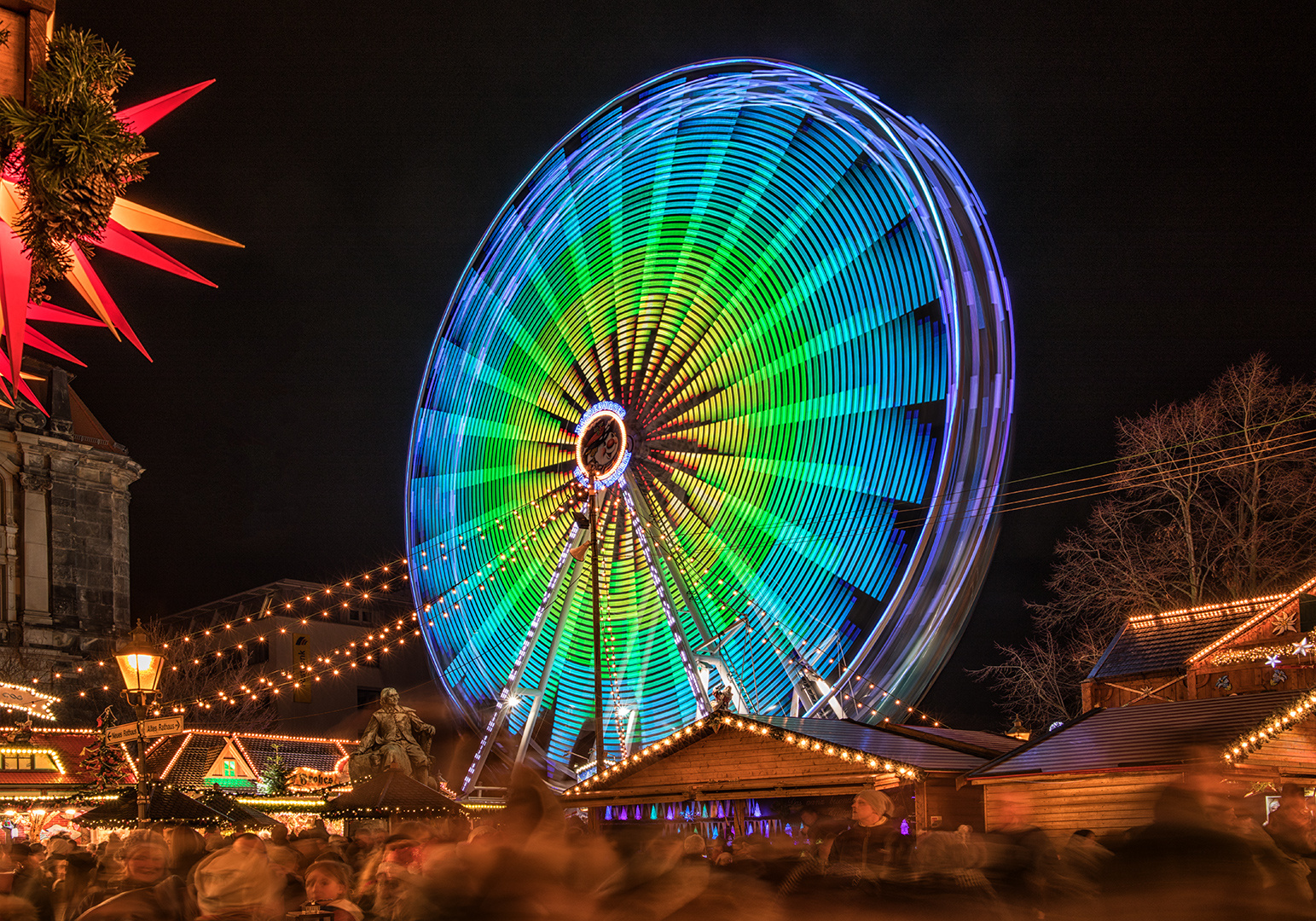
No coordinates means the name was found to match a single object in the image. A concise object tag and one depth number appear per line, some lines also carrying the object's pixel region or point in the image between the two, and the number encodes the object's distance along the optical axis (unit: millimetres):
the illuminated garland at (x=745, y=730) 15656
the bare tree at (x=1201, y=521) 28125
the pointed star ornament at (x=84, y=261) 4016
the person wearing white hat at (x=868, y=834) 7234
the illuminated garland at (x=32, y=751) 22808
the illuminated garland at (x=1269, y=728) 14164
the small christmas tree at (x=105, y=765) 23328
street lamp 11742
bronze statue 23281
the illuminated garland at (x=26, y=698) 23667
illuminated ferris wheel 17547
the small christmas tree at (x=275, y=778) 24062
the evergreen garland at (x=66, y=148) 3953
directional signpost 11453
